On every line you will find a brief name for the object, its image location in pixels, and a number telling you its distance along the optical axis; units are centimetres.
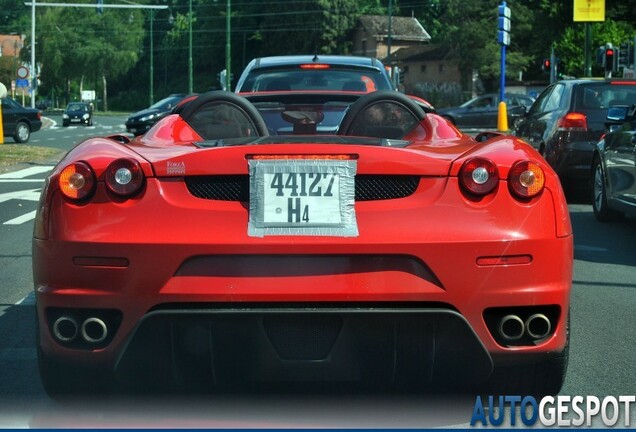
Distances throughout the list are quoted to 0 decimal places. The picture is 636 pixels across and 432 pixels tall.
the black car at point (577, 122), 1288
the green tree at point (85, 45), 9706
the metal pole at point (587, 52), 3334
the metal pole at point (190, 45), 6008
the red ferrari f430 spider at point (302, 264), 365
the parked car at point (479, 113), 4219
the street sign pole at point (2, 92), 2624
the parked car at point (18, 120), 3172
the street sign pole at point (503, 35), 3009
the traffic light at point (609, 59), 3312
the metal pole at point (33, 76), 5738
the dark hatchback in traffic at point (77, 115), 5675
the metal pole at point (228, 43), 5254
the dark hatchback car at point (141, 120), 3819
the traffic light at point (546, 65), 4326
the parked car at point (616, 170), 1009
